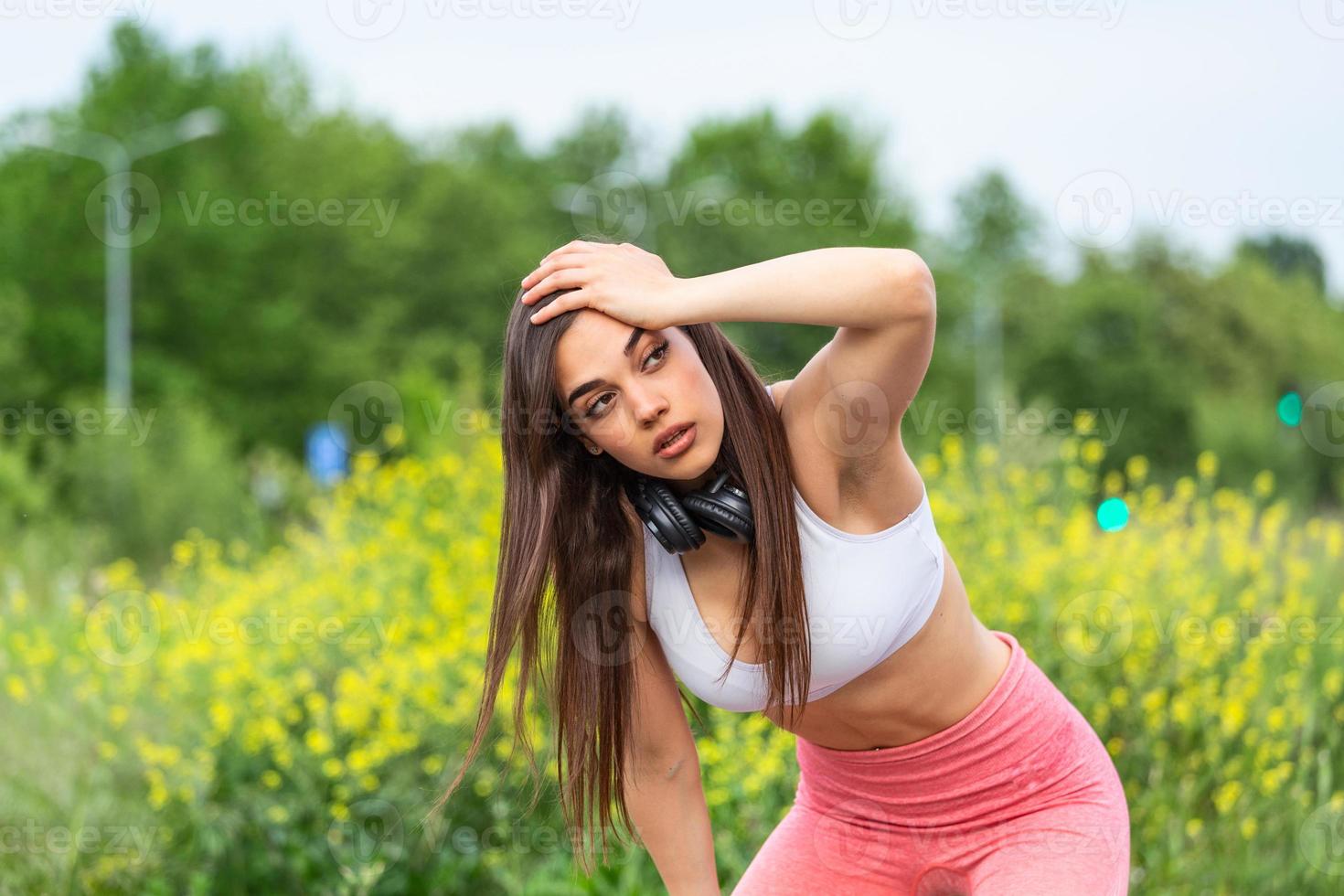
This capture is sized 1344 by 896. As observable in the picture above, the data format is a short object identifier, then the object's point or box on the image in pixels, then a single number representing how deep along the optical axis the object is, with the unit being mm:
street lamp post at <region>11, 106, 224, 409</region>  26109
